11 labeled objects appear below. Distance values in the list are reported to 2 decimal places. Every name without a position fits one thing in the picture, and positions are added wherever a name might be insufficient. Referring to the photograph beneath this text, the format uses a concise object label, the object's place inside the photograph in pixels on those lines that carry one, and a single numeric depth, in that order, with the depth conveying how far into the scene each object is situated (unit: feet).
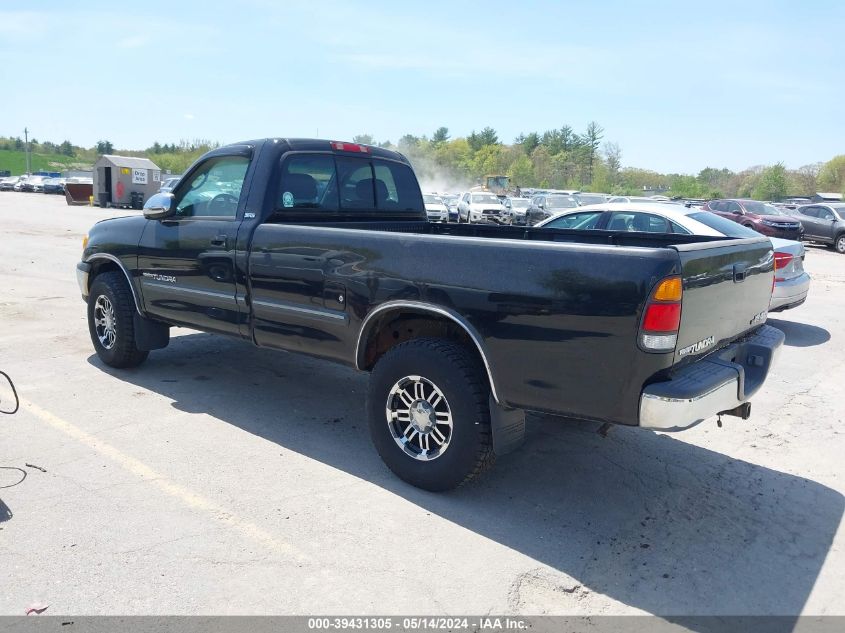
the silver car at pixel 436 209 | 87.79
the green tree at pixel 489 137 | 388.16
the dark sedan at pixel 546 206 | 91.25
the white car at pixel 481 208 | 94.79
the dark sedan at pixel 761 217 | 76.18
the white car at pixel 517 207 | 96.73
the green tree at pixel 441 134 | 415.03
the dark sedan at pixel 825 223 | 76.74
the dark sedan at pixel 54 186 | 195.83
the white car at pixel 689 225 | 27.63
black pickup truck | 10.82
